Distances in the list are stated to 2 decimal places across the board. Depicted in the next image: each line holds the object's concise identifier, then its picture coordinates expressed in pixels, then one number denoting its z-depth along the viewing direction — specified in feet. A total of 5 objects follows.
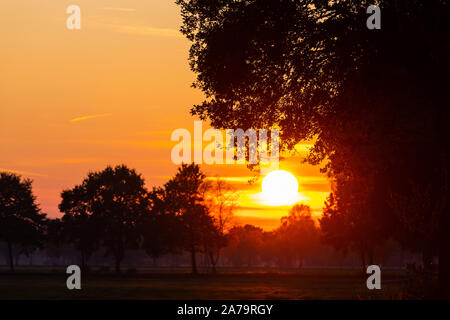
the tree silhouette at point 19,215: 351.67
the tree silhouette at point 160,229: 313.94
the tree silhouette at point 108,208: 338.13
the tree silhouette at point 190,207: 314.14
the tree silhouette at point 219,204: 320.50
